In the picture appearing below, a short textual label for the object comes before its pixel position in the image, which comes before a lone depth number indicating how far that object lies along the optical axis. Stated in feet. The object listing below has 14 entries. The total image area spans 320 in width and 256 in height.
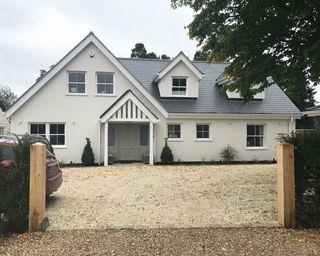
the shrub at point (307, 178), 15.48
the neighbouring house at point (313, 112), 52.29
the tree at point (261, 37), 21.84
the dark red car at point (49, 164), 16.41
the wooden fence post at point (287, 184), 15.47
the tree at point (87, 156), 44.51
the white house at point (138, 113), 45.35
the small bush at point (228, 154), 49.15
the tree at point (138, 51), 130.91
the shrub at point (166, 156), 46.33
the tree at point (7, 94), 215.44
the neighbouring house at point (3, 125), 81.84
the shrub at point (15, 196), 14.76
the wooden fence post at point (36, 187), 14.90
